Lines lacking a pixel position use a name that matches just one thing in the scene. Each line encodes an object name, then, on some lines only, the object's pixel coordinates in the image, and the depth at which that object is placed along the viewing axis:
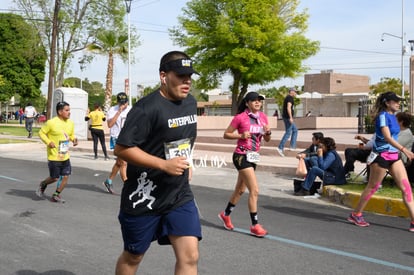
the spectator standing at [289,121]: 15.30
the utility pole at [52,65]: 30.14
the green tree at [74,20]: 36.66
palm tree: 36.47
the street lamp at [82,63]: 38.57
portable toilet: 26.23
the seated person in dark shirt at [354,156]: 10.71
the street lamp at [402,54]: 46.01
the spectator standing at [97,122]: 16.87
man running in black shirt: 3.57
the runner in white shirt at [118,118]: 10.27
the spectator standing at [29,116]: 27.70
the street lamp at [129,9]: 29.11
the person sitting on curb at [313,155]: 10.40
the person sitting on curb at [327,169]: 10.23
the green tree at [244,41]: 37.22
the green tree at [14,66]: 48.88
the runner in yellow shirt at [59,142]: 8.91
